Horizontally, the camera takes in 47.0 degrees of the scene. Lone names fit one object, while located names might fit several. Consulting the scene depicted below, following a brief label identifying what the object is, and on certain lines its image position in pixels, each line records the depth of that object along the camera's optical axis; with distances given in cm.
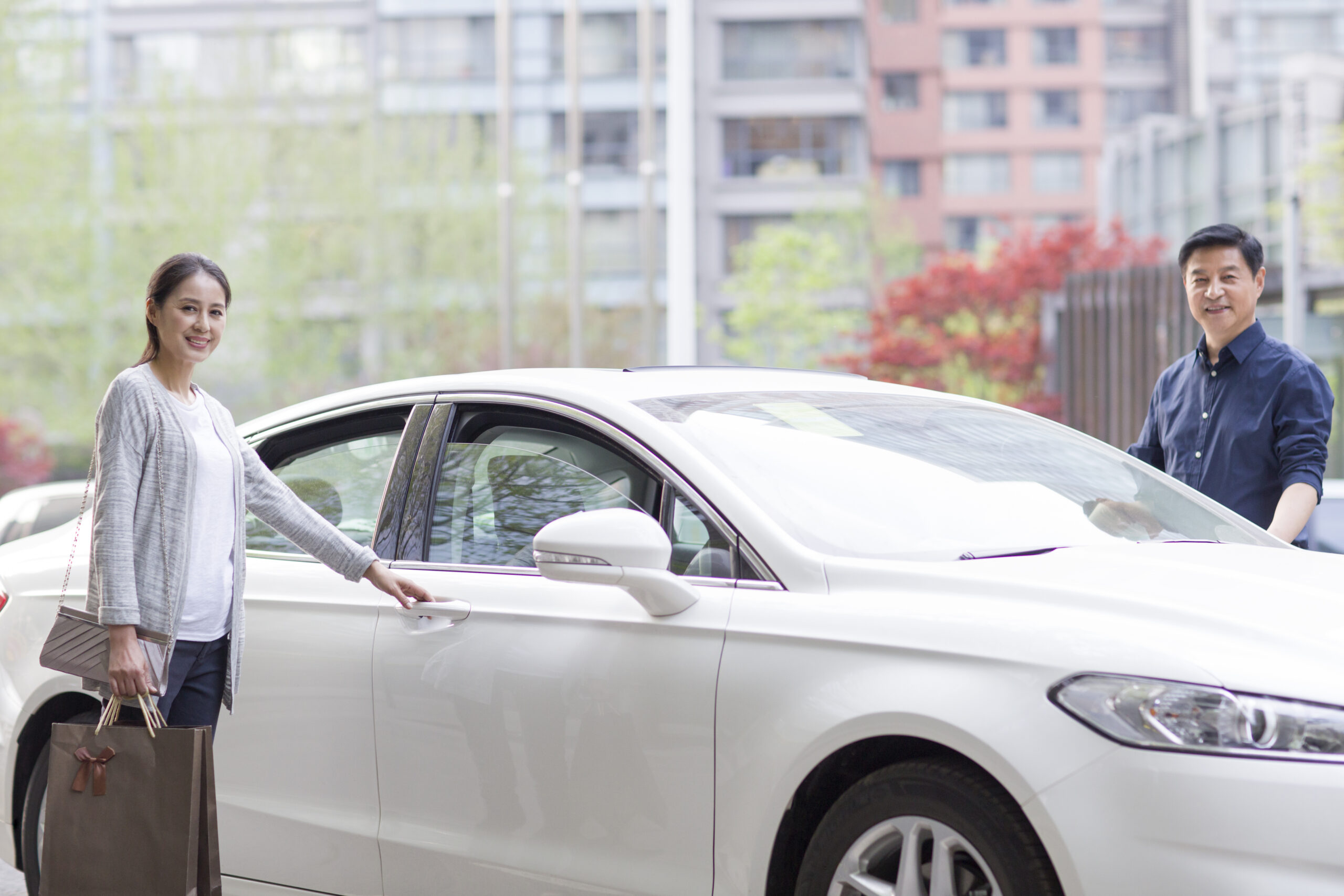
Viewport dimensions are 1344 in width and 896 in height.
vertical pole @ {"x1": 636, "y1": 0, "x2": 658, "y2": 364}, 2519
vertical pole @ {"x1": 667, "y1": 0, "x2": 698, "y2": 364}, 3525
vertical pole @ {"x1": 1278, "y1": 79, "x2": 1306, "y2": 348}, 1773
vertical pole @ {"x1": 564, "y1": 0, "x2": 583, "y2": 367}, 2555
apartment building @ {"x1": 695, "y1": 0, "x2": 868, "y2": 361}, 4791
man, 457
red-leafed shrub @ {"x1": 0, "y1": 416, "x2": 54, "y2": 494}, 2947
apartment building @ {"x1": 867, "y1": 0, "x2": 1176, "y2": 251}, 7131
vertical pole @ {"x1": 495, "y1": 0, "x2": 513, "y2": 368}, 2578
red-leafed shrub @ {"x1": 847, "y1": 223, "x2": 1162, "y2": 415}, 2633
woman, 345
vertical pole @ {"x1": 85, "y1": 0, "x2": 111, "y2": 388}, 3206
